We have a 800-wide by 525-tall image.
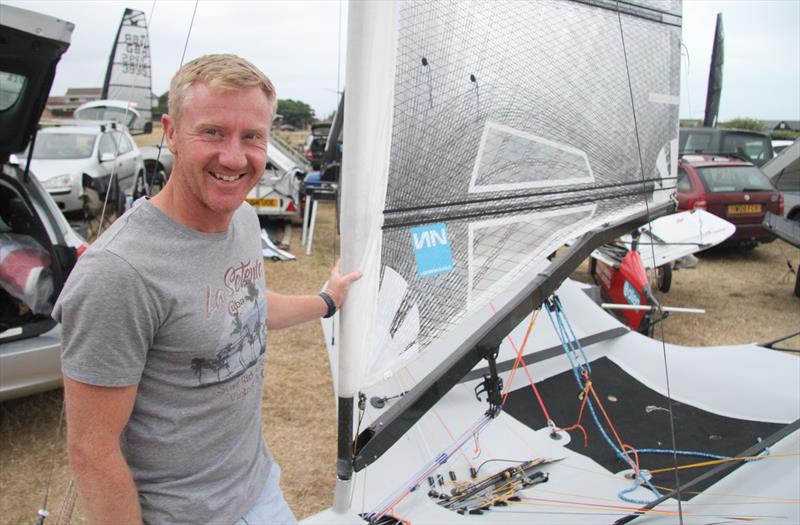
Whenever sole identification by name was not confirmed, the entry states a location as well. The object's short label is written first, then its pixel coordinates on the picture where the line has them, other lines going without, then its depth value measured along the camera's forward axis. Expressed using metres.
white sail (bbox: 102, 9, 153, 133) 13.62
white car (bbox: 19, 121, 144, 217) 6.52
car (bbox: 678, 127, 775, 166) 9.09
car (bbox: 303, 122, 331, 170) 10.72
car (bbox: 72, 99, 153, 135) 12.27
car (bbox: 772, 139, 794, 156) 10.66
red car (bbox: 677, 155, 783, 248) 6.41
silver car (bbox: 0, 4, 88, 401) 2.32
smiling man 0.80
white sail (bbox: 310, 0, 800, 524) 1.34
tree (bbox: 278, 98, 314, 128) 23.22
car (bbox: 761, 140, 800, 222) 7.34
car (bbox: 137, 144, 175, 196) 7.97
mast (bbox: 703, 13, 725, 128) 10.14
